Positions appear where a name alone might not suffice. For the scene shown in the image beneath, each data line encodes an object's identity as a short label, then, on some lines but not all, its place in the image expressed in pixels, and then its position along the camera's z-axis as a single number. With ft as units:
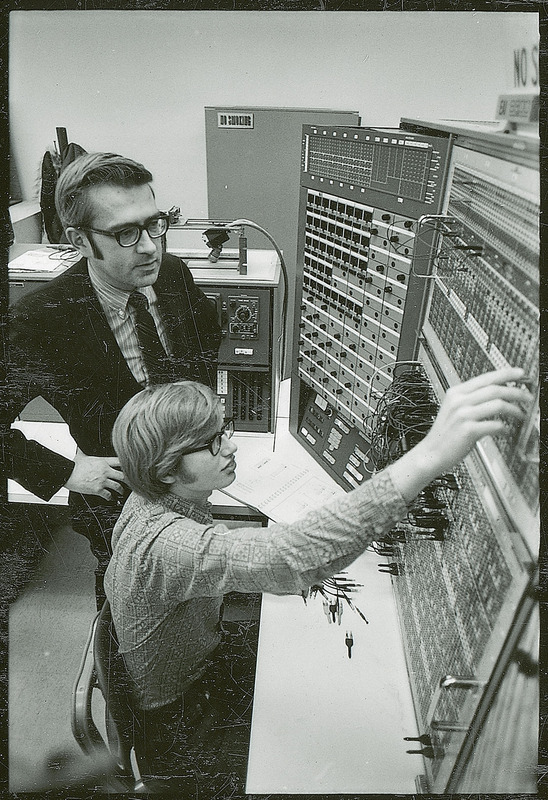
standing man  3.86
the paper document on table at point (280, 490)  4.71
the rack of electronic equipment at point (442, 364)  3.13
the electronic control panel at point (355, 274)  4.15
